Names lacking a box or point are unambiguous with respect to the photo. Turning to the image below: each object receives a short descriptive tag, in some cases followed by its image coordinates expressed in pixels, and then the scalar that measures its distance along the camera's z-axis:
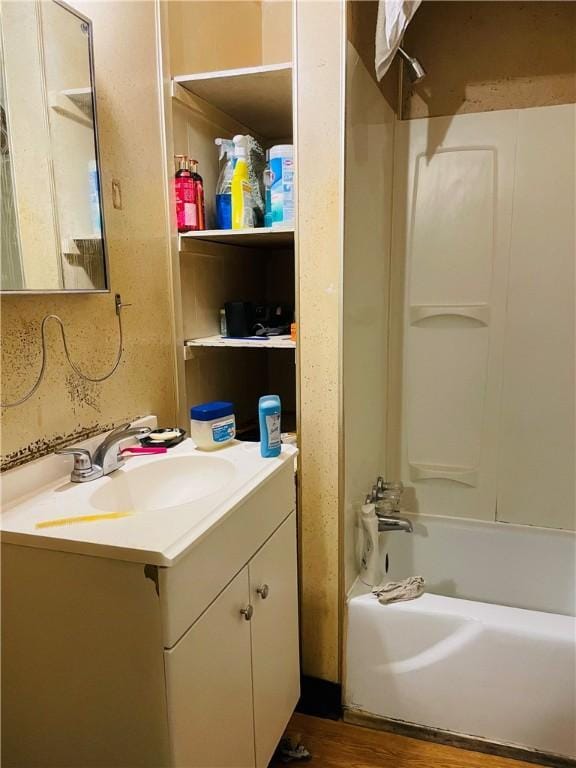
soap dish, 1.43
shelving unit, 1.61
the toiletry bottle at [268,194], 1.61
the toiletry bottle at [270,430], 1.34
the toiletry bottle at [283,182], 1.55
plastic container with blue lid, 1.39
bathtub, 1.45
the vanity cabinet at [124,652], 0.90
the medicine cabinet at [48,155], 1.07
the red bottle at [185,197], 1.61
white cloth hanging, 1.38
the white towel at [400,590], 1.60
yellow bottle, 1.62
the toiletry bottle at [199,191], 1.64
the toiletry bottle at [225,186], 1.66
